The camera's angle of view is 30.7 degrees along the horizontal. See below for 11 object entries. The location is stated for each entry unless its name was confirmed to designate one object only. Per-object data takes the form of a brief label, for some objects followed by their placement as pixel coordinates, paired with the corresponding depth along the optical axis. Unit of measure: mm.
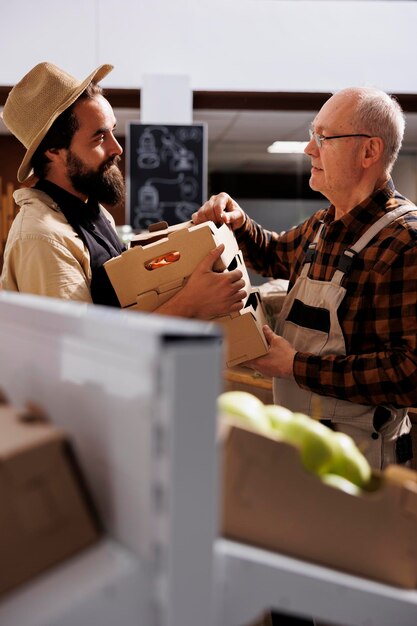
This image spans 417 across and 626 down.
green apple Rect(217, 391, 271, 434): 1077
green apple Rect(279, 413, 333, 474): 1072
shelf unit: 756
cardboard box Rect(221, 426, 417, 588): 1021
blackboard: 6340
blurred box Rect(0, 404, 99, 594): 860
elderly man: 2039
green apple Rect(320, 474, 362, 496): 1047
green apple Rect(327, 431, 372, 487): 1100
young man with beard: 2021
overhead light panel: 8445
